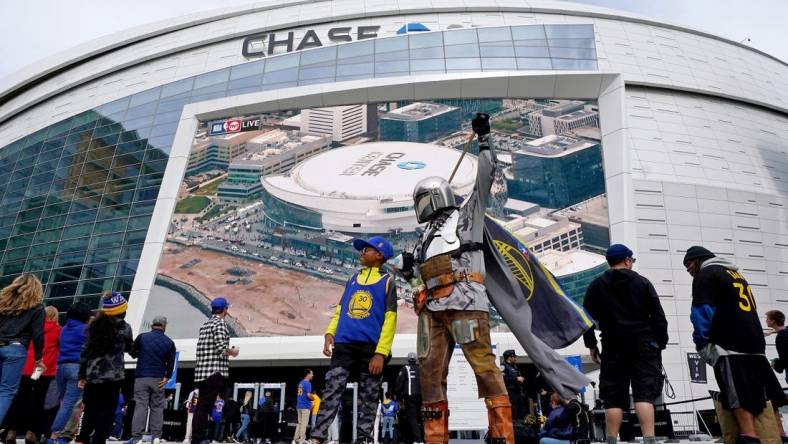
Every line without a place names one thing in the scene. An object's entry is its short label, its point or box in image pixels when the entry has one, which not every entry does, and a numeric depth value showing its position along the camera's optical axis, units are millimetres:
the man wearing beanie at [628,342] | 4840
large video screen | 20625
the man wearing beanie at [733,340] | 4430
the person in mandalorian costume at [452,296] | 4031
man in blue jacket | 6861
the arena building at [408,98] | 21844
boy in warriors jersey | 5043
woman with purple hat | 5469
